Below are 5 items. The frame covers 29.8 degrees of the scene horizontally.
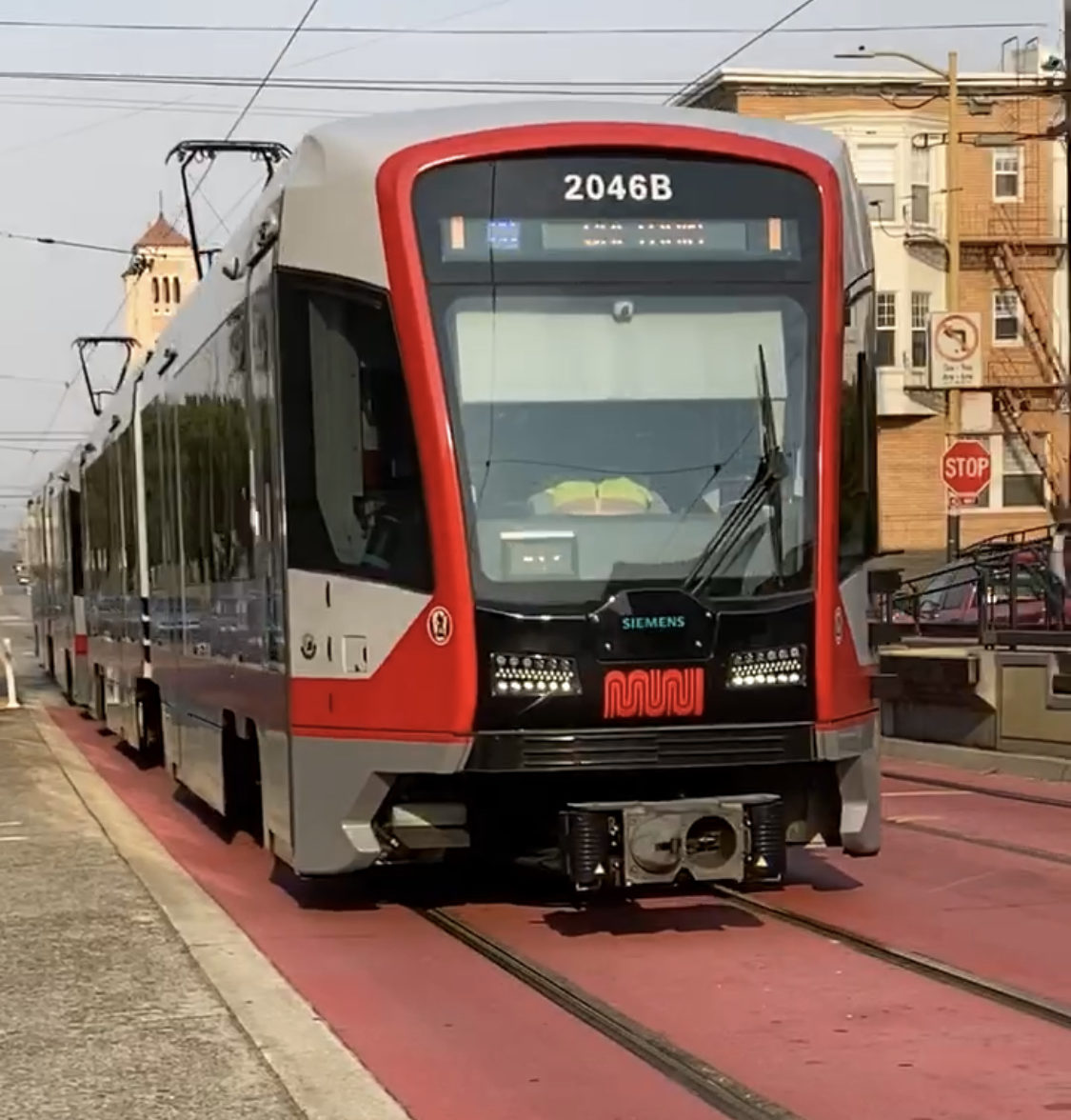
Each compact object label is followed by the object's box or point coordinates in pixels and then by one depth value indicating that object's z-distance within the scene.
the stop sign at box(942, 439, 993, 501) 22.75
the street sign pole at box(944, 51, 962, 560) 29.05
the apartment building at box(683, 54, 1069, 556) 41.03
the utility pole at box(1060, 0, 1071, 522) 16.86
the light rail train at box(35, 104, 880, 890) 8.45
